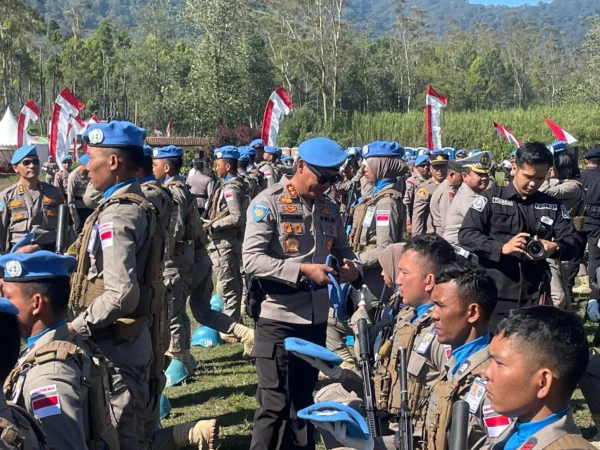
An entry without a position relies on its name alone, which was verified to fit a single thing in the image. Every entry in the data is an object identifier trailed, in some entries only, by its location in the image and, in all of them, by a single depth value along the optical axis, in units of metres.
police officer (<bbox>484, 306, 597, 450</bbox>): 2.50
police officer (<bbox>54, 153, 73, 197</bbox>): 16.59
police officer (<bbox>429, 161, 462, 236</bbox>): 9.75
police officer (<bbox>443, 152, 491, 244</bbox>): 6.85
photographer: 5.64
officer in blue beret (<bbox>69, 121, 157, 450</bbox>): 4.10
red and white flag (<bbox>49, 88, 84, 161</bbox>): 16.88
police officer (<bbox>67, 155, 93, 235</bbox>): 12.33
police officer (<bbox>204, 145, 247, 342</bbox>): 9.39
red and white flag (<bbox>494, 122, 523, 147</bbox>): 18.10
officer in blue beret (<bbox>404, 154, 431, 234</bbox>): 13.38
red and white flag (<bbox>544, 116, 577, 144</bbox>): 14.47
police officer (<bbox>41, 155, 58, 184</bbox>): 20.35
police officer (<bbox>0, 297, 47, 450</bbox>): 2.68
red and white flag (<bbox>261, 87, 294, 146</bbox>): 16.70
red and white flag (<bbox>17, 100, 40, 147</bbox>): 21.72
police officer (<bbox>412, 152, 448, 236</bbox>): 11.30
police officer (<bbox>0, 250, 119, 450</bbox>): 3.11
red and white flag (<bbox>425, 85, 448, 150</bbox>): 14.59
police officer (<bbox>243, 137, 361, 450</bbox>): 4.78
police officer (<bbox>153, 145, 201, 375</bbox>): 7.62
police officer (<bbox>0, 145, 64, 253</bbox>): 8.73
